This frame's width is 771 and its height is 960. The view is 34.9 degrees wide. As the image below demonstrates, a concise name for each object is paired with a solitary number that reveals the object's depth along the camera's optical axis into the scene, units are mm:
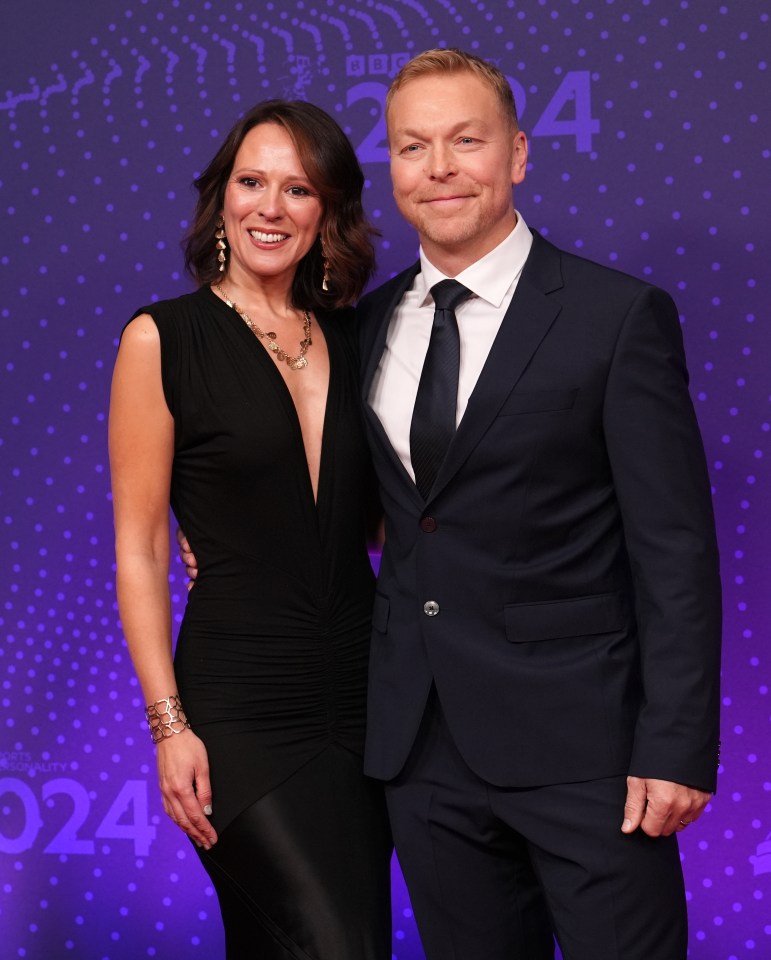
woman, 2148
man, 1941
